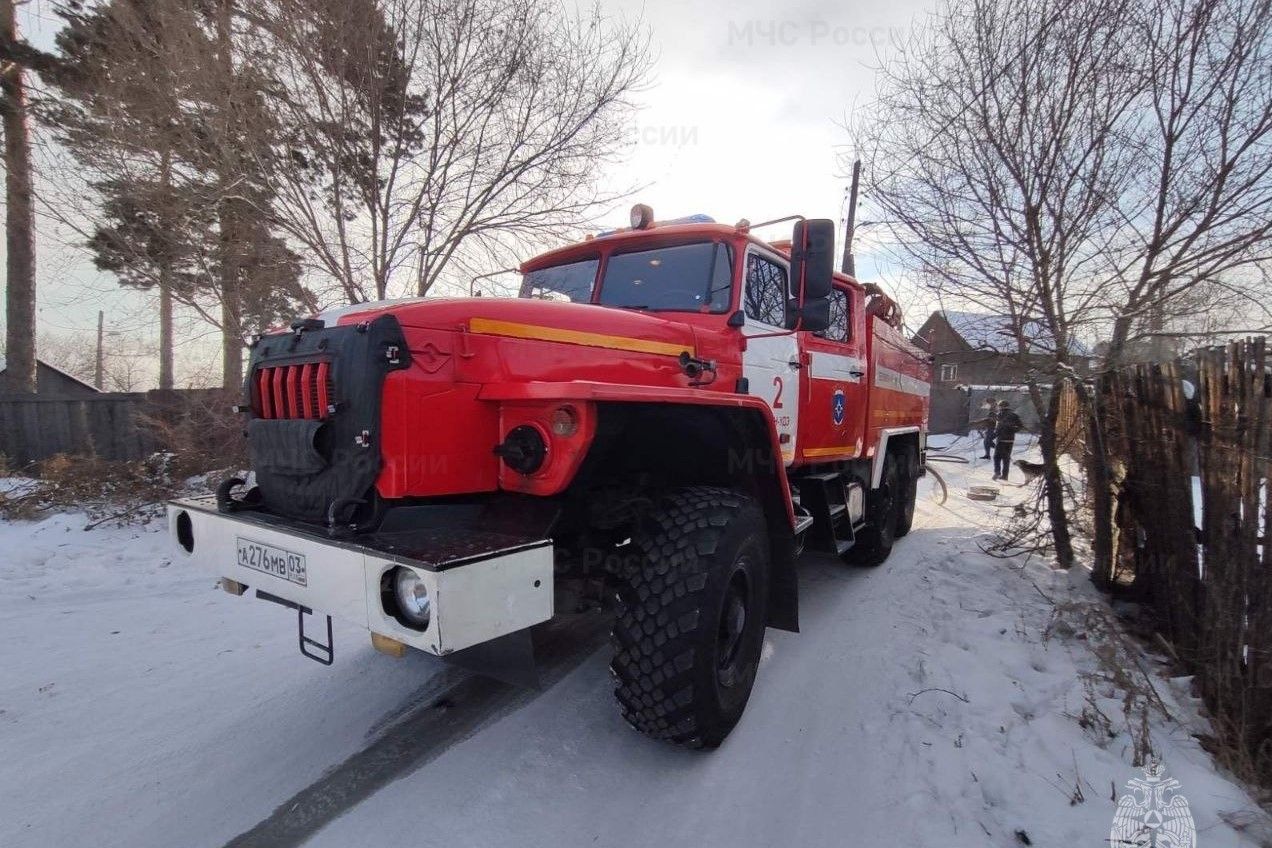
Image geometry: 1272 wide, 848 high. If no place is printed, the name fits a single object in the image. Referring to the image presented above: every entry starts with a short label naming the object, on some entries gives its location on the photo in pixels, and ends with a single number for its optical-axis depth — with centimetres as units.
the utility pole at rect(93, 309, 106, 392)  2630
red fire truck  206
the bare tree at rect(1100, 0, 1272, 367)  415
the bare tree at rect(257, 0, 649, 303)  685
